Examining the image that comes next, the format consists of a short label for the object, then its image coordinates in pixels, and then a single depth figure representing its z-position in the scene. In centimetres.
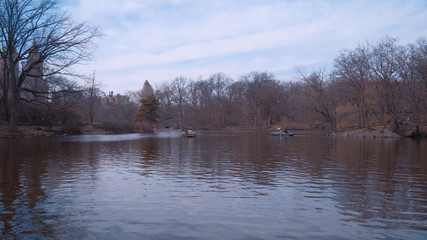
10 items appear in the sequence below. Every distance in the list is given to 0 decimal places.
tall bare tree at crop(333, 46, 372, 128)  4562
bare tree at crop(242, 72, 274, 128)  9606
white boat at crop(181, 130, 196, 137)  4286
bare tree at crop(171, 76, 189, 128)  10531
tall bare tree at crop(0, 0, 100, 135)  3070
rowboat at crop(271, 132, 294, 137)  4602
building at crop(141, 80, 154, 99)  11361
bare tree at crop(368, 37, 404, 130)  4225
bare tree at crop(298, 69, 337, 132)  5091
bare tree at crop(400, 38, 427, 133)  3922
